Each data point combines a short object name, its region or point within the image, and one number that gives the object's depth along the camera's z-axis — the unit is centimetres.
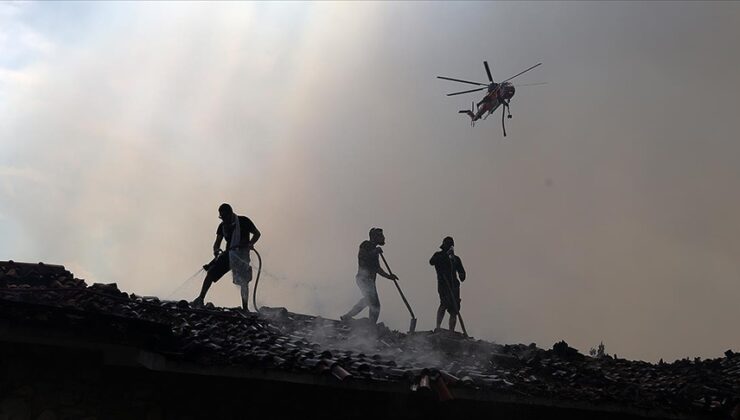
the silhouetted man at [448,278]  1488
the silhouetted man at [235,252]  1257
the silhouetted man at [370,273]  1366
